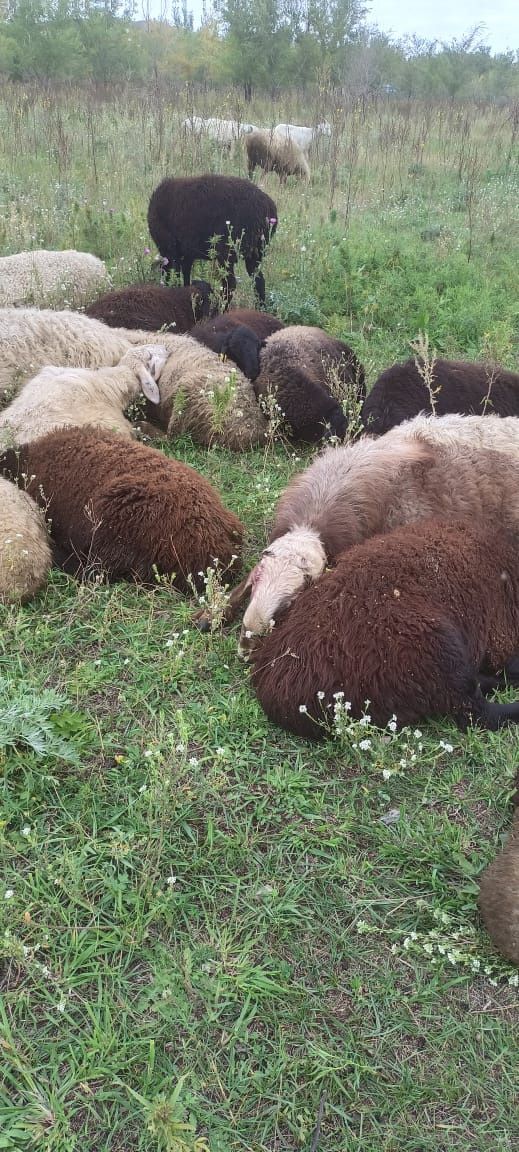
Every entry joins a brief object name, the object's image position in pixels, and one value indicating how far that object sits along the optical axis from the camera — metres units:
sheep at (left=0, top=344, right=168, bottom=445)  5.30
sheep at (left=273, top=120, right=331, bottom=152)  14.00
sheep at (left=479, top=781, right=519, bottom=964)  2.56
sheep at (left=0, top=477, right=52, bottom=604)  4.19
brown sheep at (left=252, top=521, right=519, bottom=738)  3.38
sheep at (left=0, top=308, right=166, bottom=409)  6.33
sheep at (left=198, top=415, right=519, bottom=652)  4.01
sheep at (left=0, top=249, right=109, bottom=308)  8.16
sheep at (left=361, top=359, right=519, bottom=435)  5.88
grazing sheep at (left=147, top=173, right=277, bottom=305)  8.50
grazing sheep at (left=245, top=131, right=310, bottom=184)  13.45
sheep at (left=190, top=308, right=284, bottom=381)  6.86
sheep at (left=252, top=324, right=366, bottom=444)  6.51
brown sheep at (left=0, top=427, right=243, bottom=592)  4.41
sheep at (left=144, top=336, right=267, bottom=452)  6.41
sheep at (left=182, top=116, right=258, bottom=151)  11.46
